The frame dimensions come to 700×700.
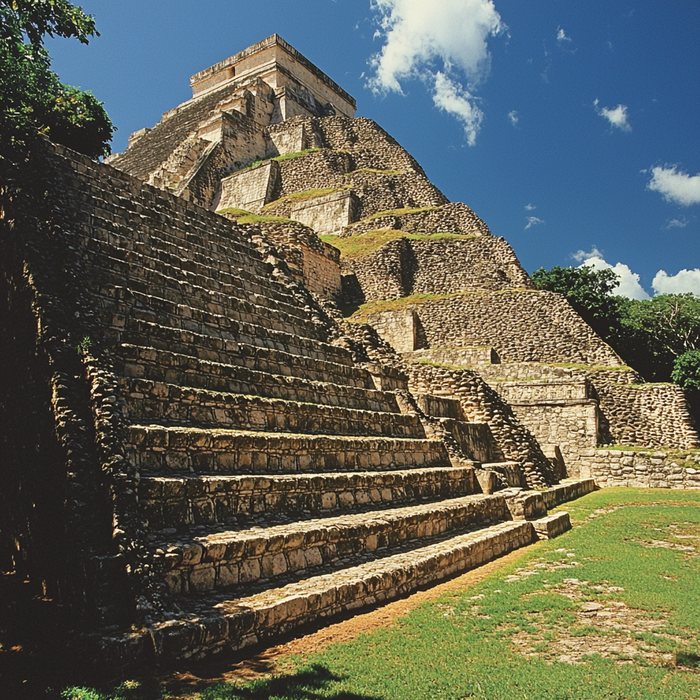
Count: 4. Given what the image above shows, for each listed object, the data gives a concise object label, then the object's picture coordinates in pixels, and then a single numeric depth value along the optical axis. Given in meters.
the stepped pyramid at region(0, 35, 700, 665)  4.27
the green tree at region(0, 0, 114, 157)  6.54
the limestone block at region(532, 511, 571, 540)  8.71
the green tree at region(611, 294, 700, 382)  23.81
